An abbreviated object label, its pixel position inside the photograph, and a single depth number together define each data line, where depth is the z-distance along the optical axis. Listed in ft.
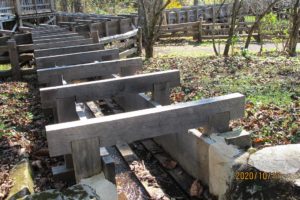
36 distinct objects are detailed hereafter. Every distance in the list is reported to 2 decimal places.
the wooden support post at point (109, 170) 11.18
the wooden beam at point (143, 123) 10.69
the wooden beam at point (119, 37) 40.55
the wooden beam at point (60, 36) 32.17
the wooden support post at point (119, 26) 45.30
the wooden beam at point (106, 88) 15.01
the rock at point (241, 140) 12.29
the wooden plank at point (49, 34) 34.33
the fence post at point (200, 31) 72.95
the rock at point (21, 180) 12.05
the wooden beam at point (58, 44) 27.42
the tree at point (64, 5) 120.63
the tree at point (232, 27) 40.83
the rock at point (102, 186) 10.97
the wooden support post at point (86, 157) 10.97
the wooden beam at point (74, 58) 21.59
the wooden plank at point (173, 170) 14.96
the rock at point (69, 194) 10.34
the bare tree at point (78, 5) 105.19
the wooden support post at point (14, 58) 31.83
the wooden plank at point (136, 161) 14.35
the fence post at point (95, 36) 34.55
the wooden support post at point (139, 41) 46.78
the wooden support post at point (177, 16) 87.92
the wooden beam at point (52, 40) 29.71
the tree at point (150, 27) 40.65
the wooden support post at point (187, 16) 89.92
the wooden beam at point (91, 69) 18.81
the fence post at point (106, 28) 42.72
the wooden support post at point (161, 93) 17.06
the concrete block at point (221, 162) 11.20
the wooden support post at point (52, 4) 82.48
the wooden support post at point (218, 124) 13.23
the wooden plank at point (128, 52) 42.39
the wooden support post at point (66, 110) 15.08
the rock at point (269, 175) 9.03
